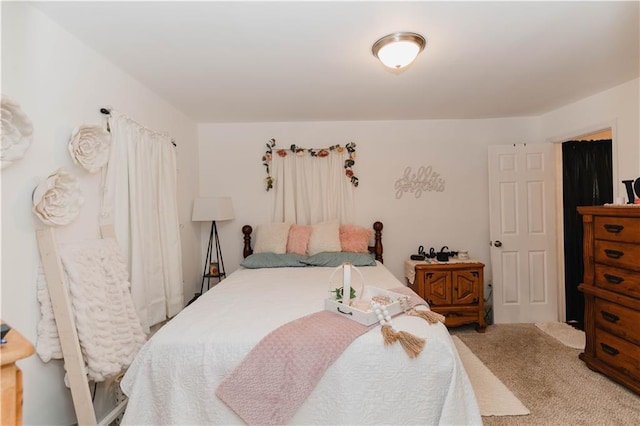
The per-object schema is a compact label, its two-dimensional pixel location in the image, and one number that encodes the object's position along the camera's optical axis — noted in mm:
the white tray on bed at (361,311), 1746
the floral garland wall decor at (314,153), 3896
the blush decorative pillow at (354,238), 3611
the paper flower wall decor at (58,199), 1579
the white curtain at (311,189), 3891
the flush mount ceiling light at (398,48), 1900
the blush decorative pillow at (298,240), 3594
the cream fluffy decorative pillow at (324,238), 3545
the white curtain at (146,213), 2217
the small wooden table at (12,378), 820
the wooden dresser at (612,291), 2260
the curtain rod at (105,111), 2119
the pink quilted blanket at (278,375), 1534
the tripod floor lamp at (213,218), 3473
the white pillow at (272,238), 3572
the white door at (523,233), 3707
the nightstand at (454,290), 3467
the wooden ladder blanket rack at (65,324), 1613
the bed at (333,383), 1570
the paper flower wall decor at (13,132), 1385
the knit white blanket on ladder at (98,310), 1641
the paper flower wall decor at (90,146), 1818
